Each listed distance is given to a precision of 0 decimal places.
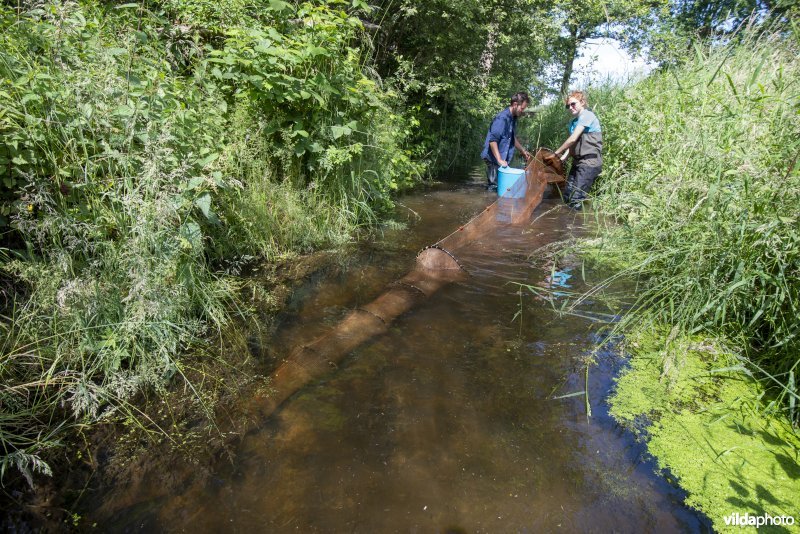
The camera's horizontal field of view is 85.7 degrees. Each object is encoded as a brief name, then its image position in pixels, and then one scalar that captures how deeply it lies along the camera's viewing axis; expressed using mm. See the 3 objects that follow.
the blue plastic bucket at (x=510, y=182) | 5953
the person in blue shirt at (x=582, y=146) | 6355
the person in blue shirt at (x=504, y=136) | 6797
